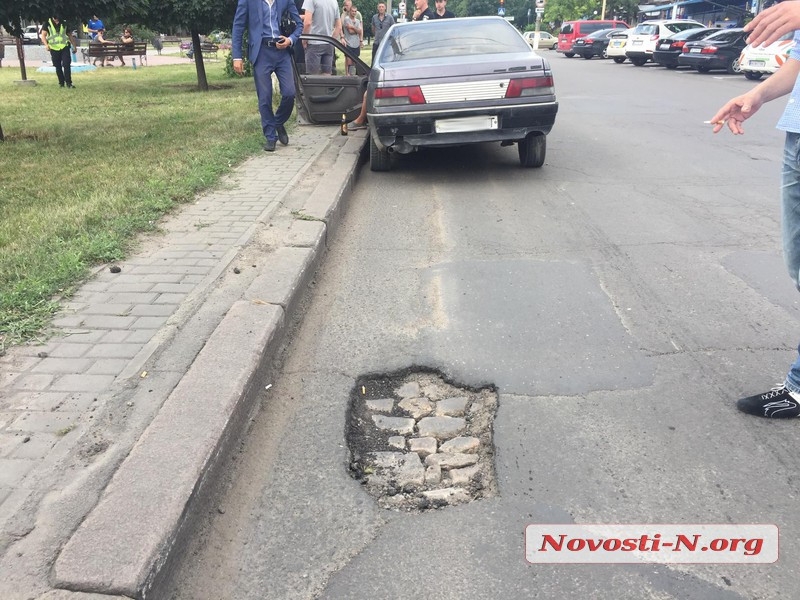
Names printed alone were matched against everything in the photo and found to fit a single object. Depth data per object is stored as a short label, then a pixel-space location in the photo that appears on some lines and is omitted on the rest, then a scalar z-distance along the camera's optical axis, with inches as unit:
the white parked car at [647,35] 1040.2
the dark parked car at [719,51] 848.3
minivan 1509.1
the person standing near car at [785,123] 104.0
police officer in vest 648.4
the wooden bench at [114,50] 1003.3
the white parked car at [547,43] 2011.7
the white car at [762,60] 687.1
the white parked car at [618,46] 1136.8
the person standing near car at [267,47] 304.3
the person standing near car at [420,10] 505.4
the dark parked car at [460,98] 259.4
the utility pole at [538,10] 1939.1
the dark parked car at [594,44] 1354.6
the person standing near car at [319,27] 413.7
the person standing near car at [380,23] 530.4
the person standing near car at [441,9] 510.9
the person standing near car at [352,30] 546.9
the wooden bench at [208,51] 1249.3
